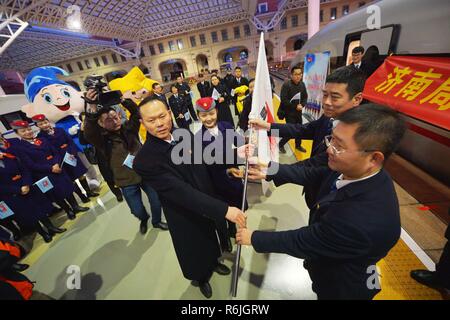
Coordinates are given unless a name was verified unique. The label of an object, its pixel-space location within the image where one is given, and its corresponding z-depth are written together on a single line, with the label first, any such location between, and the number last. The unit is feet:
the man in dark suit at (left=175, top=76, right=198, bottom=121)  20.20
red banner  7.01
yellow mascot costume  12.49
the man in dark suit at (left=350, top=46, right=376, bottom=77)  12.32
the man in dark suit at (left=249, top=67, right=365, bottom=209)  5.20
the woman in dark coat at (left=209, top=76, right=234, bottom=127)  18.08
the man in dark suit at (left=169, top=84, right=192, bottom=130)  19.24
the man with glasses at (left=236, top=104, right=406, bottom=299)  2.98
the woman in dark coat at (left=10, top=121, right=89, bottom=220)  9.73
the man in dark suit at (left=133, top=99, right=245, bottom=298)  4.68
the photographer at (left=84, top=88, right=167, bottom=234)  7.68
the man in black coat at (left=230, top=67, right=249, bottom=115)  19.98
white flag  7.10
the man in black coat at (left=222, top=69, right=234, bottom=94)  20.78
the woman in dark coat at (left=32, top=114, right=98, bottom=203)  10.80
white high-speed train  8.35
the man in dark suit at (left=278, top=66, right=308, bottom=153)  13.53
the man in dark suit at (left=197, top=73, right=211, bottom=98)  22.16
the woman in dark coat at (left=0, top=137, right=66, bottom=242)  8.95
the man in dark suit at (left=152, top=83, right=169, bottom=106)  15.52
